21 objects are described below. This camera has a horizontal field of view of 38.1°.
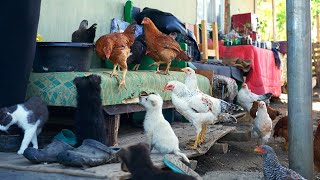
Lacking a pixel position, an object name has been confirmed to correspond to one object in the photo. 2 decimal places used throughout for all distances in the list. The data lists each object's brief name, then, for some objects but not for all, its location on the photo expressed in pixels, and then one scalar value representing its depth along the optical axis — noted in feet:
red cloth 30.27
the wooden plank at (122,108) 13.04
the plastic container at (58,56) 13.78
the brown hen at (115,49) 13.64
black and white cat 11.11
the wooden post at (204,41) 27.78
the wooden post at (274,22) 47.86
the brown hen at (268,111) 21.62
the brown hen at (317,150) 13.67
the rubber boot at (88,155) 9.61
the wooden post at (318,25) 59.06
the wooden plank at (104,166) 9.14
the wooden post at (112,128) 13.00
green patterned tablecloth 12.51
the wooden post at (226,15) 36.35
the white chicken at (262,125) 18.33
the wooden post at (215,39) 28.91
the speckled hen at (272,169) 10.46
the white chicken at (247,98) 24.41
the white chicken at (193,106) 13.69
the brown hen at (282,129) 17.98
